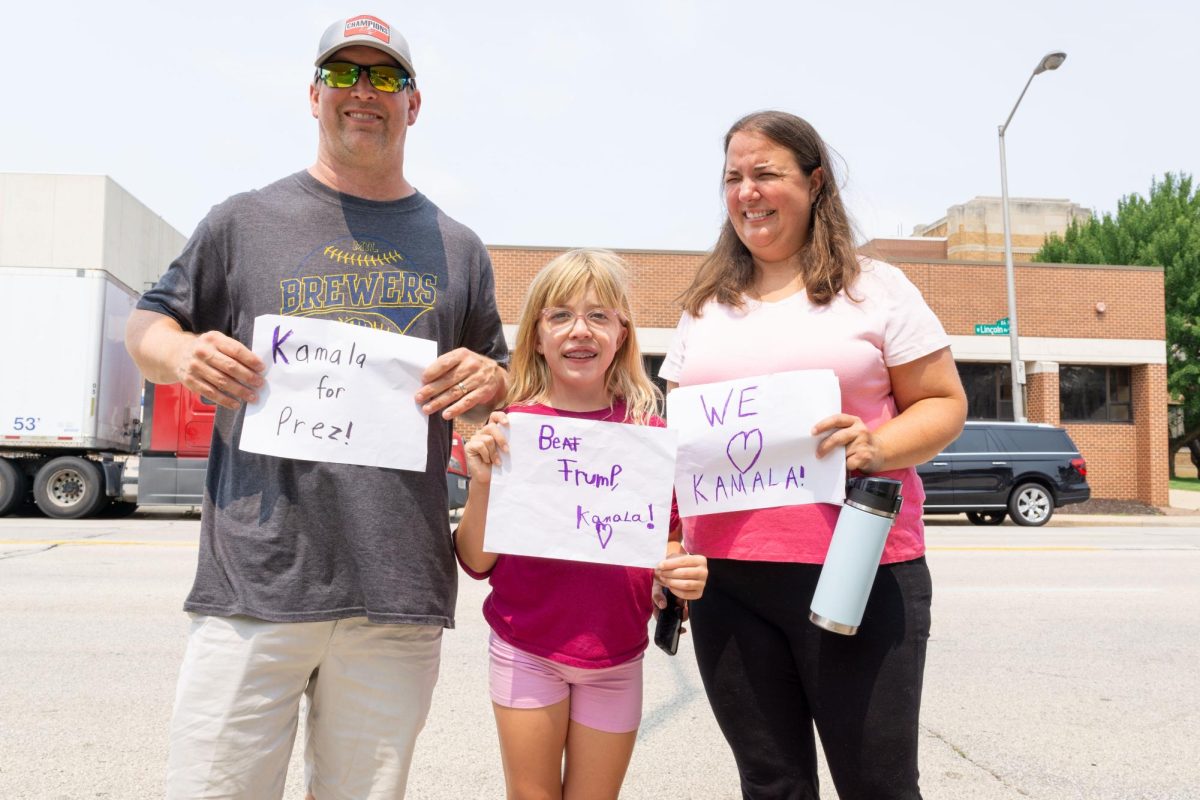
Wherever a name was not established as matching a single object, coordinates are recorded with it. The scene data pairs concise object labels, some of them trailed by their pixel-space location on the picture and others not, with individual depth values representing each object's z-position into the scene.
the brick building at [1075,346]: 23.23
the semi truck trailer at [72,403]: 14.31
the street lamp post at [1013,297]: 19.69
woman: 2.27
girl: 2.49
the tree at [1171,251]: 34.16
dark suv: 16.34
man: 2.21
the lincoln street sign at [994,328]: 22.98
